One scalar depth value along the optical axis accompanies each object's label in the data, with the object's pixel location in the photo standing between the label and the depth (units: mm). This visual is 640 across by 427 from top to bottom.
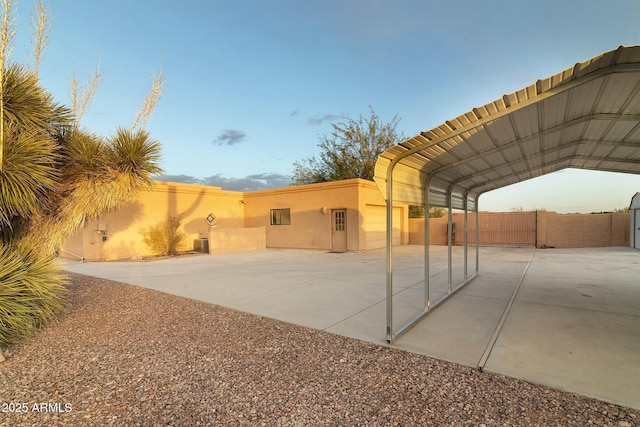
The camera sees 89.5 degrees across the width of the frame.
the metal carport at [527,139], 3039
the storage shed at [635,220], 15438
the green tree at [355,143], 25828
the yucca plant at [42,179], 4094
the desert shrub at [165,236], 15281
